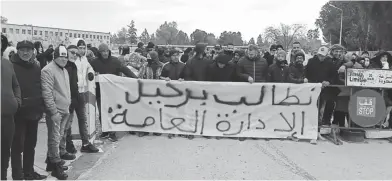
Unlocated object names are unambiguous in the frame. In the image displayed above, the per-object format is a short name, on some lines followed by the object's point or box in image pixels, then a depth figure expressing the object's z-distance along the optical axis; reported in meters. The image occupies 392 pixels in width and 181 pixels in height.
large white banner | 7.23
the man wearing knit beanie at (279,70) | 7.48
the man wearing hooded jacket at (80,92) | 5.68
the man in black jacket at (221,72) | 7.38
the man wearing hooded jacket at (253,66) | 7.42
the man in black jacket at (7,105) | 3.86
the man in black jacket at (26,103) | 4.37
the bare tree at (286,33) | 81.94
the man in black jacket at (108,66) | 7.06
